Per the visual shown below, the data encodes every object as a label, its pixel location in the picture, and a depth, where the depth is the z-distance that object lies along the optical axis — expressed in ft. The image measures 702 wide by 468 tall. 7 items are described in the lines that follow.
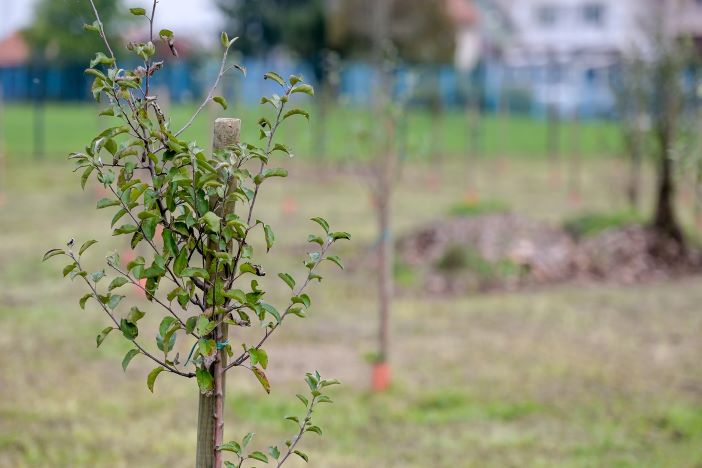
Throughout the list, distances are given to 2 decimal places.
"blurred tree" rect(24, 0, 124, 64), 116.77
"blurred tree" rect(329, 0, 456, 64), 115.34
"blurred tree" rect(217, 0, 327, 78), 121.19
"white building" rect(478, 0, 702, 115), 178.19
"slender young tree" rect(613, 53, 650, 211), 45.50
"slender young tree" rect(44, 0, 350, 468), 8.94
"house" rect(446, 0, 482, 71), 181.47
